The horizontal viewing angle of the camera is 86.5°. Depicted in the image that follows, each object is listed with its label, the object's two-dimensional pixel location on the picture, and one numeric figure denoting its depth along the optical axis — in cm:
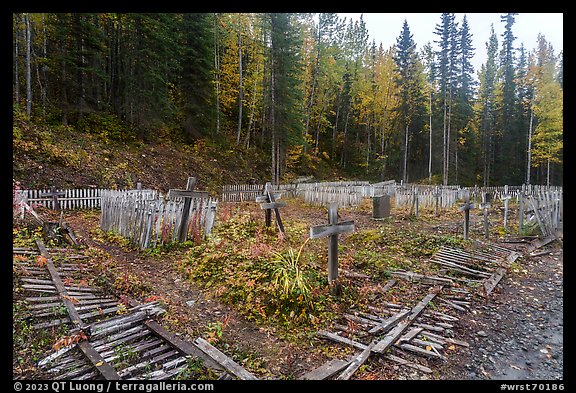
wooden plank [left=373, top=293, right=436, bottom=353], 453
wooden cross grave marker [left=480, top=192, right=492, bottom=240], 1239
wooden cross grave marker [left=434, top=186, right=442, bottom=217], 1799
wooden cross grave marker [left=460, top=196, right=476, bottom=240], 1139
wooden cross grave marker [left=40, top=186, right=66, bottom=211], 1365
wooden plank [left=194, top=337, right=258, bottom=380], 376
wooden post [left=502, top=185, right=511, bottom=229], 1339
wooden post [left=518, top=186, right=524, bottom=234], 1229
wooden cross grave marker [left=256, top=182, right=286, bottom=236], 1085
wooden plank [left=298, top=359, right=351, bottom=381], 384
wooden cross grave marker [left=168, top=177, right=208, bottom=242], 923
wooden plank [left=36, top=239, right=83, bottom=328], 462
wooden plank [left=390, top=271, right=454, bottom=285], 743
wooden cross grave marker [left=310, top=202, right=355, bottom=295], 621
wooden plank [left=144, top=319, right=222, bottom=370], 399
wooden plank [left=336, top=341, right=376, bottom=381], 390
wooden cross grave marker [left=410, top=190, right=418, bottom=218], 1670
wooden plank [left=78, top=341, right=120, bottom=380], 349
